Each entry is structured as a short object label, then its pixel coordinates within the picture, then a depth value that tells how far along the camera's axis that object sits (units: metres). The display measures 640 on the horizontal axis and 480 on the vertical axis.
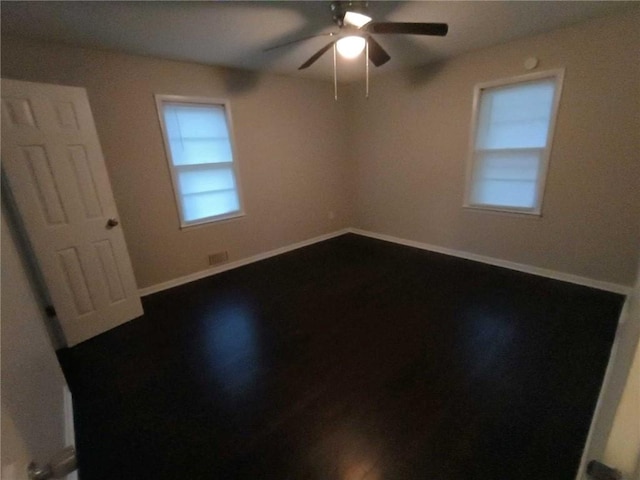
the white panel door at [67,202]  1.99
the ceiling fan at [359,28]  1.83
